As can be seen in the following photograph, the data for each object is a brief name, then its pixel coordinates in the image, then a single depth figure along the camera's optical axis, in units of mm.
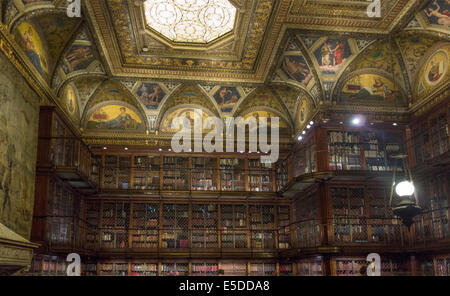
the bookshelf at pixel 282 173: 15031
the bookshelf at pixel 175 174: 14828
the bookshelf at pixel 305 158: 13172
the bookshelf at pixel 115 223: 14066
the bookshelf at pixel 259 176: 15188
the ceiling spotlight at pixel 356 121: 12648
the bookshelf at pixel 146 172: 14711
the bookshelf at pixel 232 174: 15016
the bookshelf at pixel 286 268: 14330
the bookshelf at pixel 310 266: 12227
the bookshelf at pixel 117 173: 14570
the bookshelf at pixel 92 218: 14109
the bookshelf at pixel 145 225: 14188
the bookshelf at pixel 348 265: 11930
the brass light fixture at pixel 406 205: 5652
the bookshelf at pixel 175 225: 14297
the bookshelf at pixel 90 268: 13442
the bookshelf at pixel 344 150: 12656
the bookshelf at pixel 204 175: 14914
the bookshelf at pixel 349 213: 12234
